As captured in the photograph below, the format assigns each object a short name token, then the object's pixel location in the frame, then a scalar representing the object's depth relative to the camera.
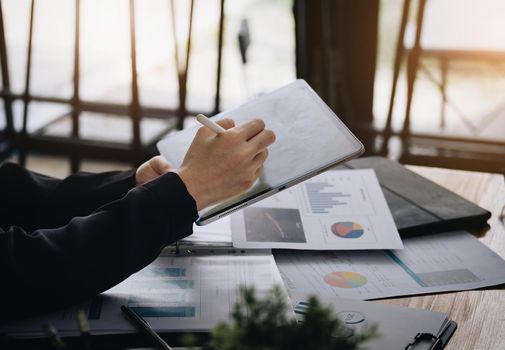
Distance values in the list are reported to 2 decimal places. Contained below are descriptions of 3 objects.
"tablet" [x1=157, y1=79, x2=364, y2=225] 1.03
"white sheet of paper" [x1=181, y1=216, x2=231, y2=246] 1.10
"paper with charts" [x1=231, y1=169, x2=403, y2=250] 1.10
